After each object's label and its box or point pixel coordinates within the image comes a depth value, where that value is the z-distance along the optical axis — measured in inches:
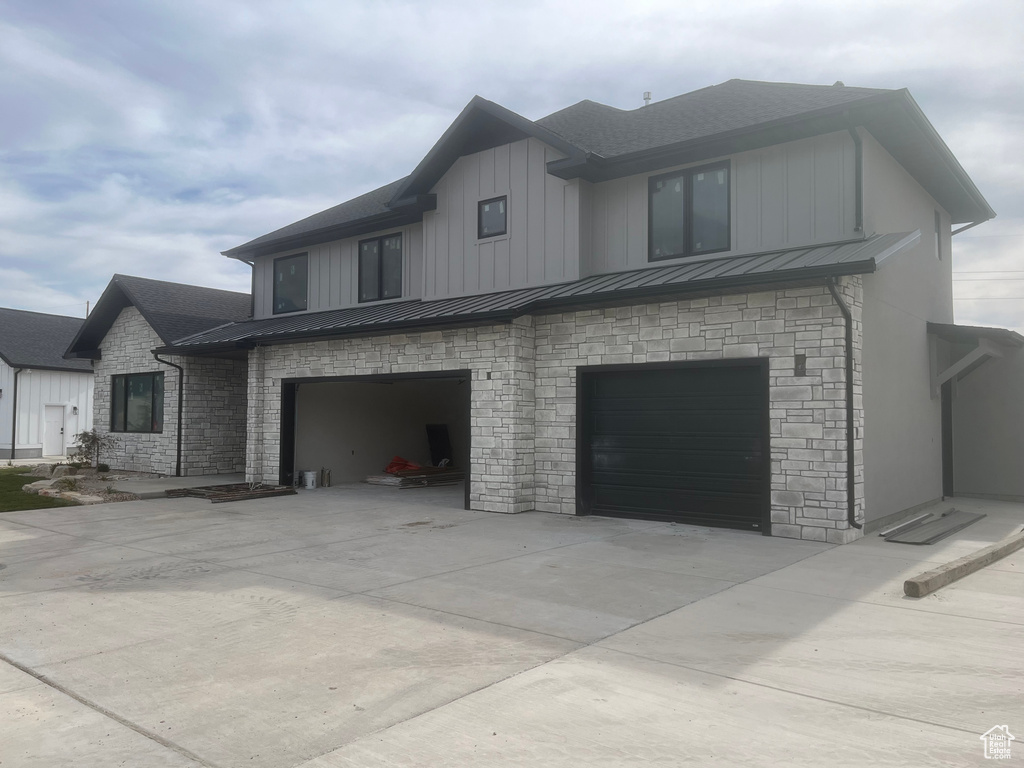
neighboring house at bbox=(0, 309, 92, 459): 1013.8
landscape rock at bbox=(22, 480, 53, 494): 588.6
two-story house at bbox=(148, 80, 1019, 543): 372.5
